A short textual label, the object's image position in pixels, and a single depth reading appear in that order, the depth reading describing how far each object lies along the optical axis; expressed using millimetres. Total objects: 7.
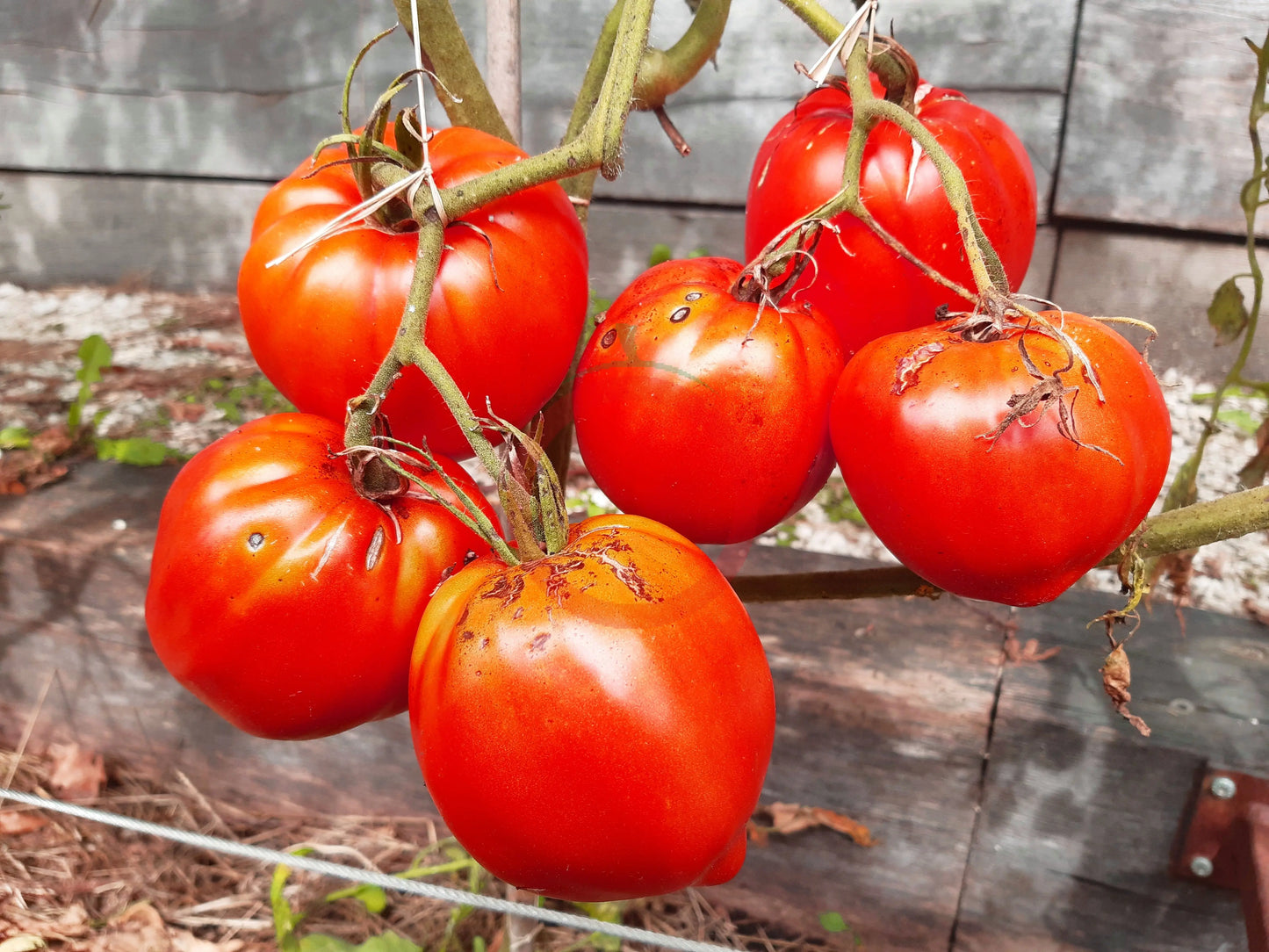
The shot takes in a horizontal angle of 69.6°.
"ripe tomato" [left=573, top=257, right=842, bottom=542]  445
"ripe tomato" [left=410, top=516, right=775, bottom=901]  367
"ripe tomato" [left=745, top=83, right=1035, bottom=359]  486
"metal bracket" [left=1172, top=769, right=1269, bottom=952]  814
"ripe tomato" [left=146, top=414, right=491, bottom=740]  420
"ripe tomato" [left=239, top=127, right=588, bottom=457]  438
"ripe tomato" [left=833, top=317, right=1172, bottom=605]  385
